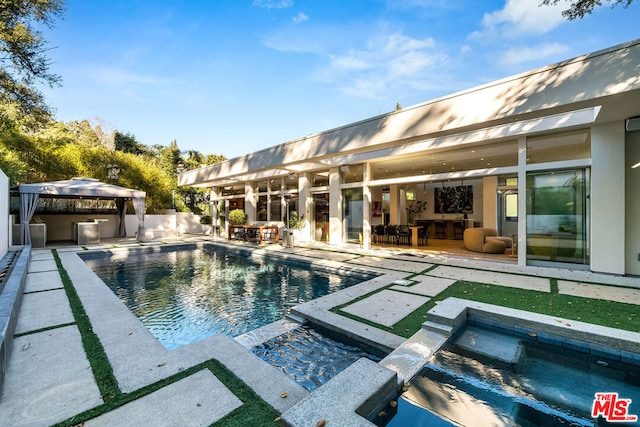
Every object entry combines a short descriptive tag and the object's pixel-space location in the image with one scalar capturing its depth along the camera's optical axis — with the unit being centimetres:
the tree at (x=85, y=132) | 3168
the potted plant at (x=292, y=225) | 1031
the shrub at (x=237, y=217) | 1286
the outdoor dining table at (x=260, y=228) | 1155
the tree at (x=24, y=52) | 771
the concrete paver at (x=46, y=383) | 175
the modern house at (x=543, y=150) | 498
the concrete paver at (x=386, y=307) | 348
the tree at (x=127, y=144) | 3130
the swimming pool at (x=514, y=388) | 180
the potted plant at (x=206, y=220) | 1630
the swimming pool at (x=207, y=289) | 379
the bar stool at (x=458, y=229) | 1323
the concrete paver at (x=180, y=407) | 166
